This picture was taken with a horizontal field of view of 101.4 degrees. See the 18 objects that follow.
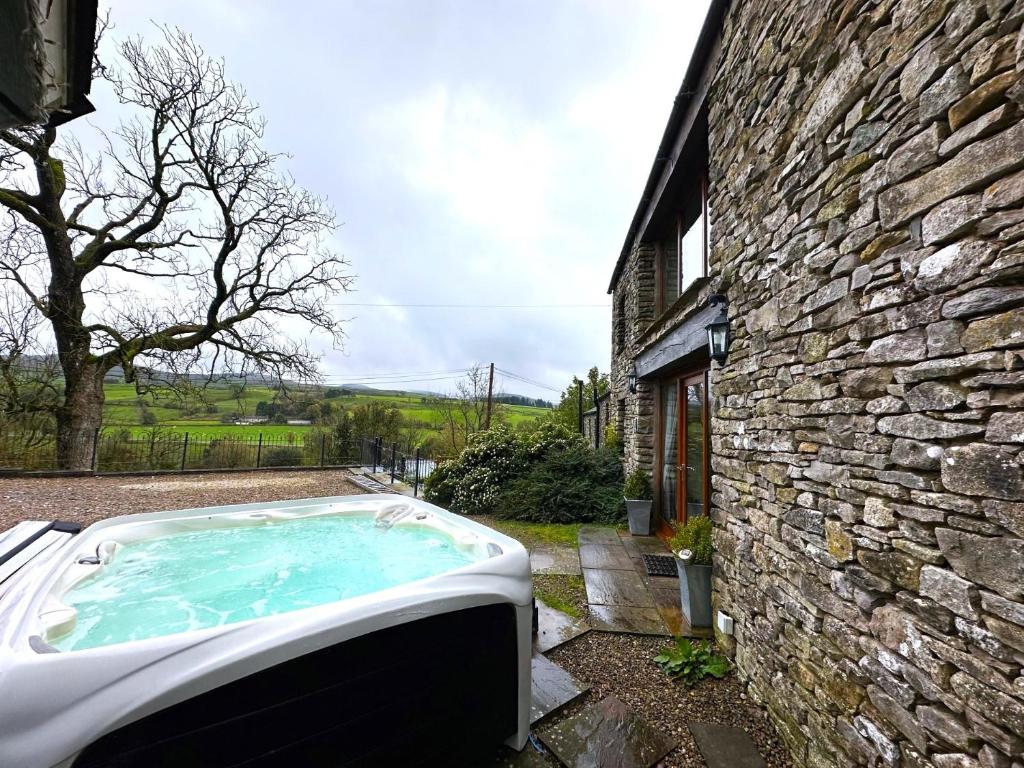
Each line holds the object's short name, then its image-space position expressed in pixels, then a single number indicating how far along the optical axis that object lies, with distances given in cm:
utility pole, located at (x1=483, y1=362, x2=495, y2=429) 1594
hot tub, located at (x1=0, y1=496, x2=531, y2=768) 127
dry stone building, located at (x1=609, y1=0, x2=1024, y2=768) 121
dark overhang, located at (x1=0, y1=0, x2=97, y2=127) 96
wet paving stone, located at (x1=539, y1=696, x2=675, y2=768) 199
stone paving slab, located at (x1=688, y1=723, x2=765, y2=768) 198
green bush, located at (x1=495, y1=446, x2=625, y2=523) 621
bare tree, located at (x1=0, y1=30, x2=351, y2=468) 879
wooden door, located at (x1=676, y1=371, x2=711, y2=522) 420
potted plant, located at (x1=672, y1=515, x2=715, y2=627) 312
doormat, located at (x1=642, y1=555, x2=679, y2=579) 419
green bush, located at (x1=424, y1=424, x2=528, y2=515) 691
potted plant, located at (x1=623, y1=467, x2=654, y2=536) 542
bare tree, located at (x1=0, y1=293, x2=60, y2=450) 841
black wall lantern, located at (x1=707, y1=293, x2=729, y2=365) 294
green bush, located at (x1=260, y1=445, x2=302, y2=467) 1202
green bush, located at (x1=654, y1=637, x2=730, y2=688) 264
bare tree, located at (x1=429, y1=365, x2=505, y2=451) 1584
